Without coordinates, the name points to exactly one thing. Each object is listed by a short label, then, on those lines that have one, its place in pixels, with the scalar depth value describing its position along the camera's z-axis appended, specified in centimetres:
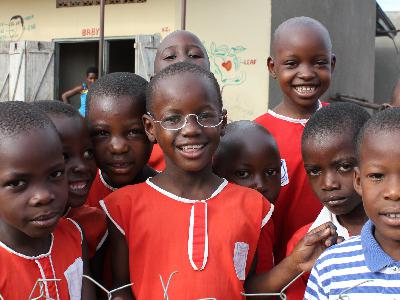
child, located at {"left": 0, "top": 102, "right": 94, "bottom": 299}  160
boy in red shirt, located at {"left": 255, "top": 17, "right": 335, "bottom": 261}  254
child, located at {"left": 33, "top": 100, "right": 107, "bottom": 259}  201
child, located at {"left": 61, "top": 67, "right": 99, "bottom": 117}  926
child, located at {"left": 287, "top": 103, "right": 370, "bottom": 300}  204
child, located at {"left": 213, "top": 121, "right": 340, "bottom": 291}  232
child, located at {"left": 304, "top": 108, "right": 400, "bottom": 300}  156
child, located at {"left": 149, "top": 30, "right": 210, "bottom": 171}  314
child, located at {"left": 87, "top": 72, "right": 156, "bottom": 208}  221
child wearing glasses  185
